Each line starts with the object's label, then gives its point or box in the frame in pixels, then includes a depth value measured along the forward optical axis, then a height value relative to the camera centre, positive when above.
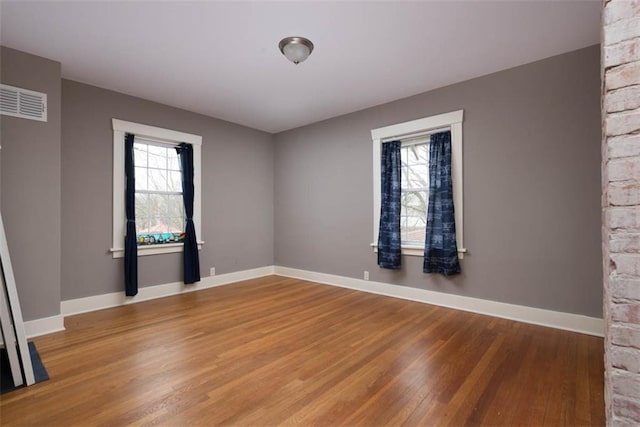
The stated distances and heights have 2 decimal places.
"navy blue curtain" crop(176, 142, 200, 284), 4.34 -0.05
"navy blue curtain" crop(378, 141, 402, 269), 4.02 +0.05
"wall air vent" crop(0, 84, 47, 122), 2.70 +1.04
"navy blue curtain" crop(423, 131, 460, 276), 3.53 -0.03
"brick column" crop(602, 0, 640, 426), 1.02 +0.05
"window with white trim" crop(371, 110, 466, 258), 3.84 +0.55
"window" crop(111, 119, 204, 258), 3.77 +0.35
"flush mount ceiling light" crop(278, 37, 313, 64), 2.64 +1.49
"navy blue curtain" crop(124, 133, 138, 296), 3.72 -0.18
